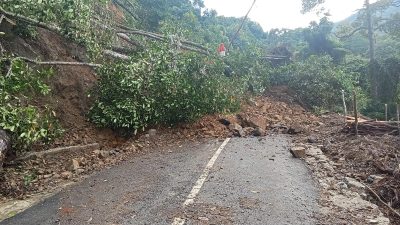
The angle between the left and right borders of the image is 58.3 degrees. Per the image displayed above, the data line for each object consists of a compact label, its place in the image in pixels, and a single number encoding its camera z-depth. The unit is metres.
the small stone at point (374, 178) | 5.48
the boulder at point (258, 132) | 9.73
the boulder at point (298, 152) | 7.30
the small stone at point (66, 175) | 6.21
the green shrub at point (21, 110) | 5.57
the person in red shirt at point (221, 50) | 13.90
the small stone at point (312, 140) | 8.80
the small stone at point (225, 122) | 10.33
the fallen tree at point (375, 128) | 8.54
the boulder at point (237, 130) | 9.64
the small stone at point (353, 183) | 5.36
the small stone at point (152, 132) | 8.92
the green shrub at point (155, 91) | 8.54
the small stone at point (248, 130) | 9.95
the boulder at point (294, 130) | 10.10
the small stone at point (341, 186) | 5.36
